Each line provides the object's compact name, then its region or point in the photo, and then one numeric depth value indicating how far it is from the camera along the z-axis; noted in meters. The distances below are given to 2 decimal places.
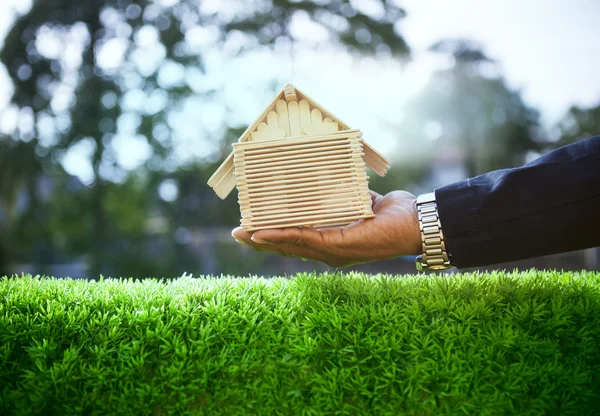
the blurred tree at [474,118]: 9.56
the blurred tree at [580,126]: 8.77
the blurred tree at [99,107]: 9.17
